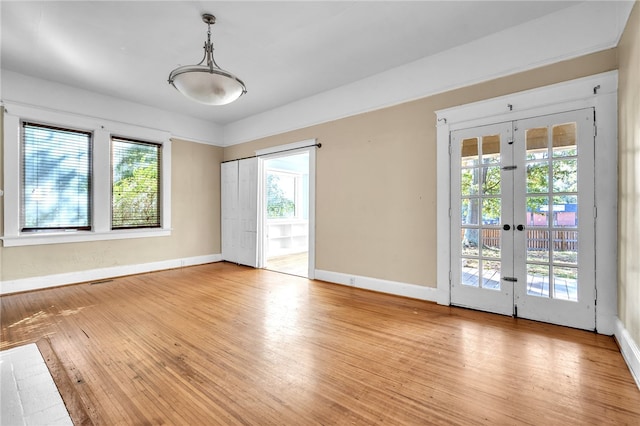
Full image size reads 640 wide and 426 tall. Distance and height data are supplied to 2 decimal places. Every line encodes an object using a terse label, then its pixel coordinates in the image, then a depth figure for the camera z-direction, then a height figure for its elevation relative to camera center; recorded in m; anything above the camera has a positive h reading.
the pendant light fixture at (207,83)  2.76 +1.27
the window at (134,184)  5.24 +0.54
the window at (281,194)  8.38 +0.54
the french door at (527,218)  2.86 -0.07
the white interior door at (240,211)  6.03 +0.03
